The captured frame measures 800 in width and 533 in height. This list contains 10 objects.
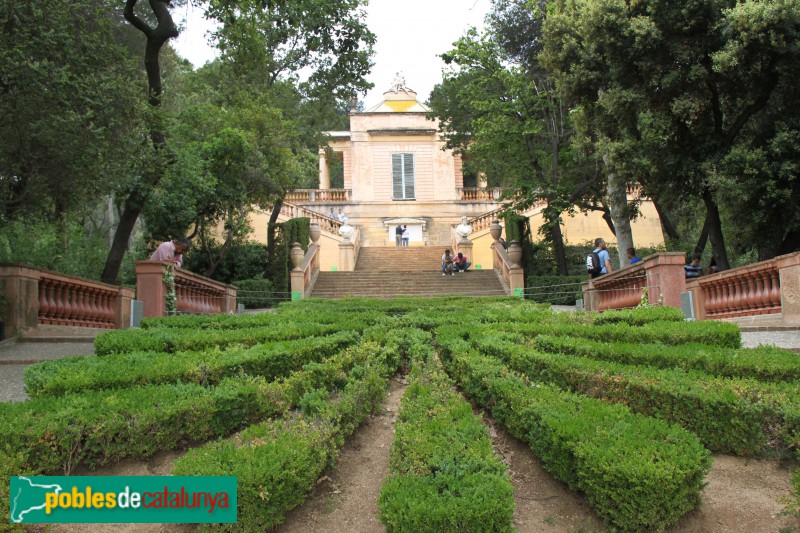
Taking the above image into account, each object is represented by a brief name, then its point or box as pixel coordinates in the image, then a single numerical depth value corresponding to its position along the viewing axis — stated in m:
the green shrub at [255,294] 18.61
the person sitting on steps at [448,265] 23.14
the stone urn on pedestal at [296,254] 20.77
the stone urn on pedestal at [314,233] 23.78
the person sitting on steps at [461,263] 24.08
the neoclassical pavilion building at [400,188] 34.09
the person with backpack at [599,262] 14.06
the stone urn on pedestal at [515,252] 21.03
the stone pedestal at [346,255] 25.42
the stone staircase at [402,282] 20.70
